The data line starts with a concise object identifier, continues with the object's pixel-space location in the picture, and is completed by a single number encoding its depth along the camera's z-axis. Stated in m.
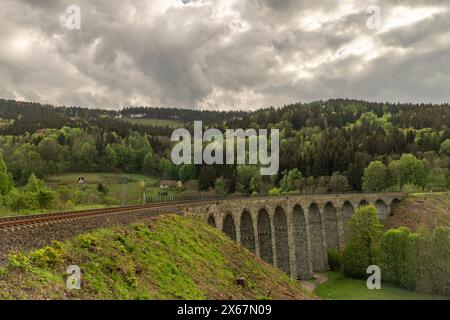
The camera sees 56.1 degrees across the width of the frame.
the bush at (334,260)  71.19
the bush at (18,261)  15.55
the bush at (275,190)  126.88
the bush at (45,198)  50.81
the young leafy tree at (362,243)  63.22
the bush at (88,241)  20.08
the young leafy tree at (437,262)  52.50
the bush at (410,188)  114.43
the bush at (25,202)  50.38
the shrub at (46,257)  16.64
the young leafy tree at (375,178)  119.06
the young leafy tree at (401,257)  55.97
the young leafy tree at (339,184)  124.62
